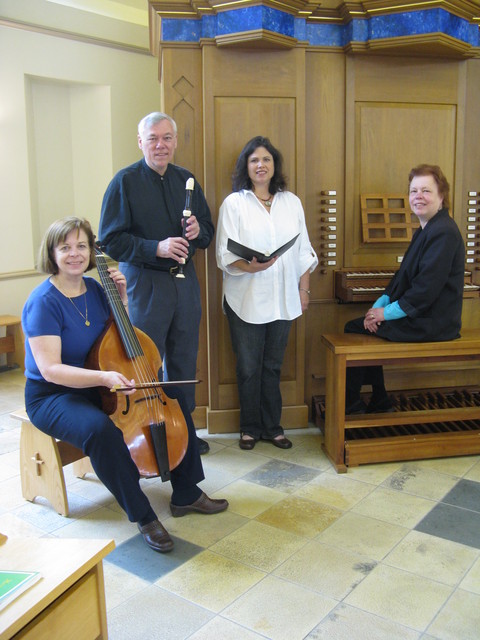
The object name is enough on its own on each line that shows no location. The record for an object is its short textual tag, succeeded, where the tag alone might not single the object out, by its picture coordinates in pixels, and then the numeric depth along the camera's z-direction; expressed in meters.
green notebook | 1.28
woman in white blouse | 3.22
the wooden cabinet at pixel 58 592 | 1.26
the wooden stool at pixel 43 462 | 2.62
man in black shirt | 2.93
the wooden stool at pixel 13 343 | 5.15
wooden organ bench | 3.06
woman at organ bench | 3.05
